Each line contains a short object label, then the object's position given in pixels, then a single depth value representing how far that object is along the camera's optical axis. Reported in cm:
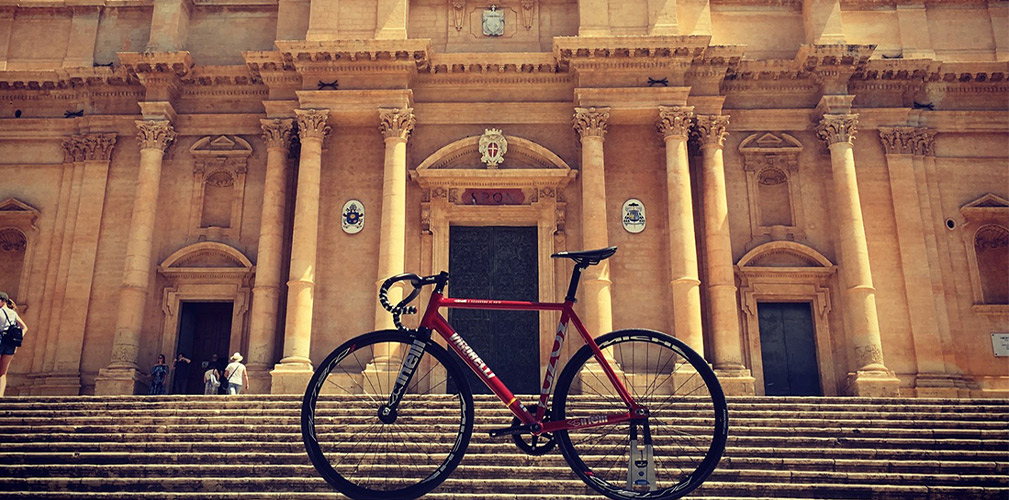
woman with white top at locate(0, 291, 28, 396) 1115
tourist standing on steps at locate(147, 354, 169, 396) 2072
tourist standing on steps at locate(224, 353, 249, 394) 1947
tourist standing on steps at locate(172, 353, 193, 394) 2205
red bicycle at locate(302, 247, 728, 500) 539
